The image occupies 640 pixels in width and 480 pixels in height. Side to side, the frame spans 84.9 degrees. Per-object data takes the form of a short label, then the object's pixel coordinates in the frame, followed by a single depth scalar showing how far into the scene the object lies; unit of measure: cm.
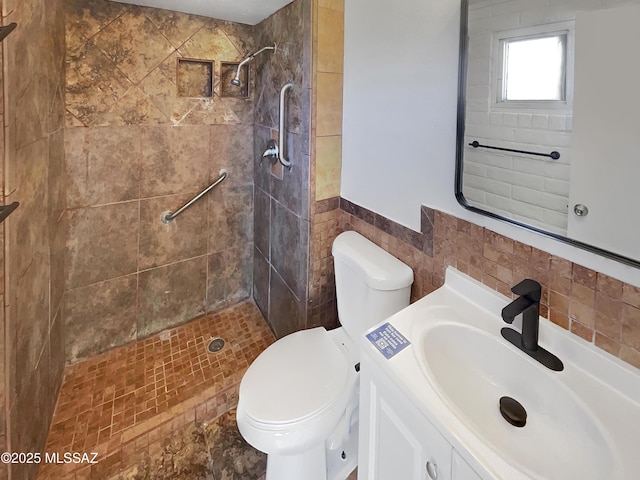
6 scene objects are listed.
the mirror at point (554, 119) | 76
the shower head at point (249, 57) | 193
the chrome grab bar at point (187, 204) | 221
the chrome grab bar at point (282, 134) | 176
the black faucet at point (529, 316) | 89
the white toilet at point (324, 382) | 124
